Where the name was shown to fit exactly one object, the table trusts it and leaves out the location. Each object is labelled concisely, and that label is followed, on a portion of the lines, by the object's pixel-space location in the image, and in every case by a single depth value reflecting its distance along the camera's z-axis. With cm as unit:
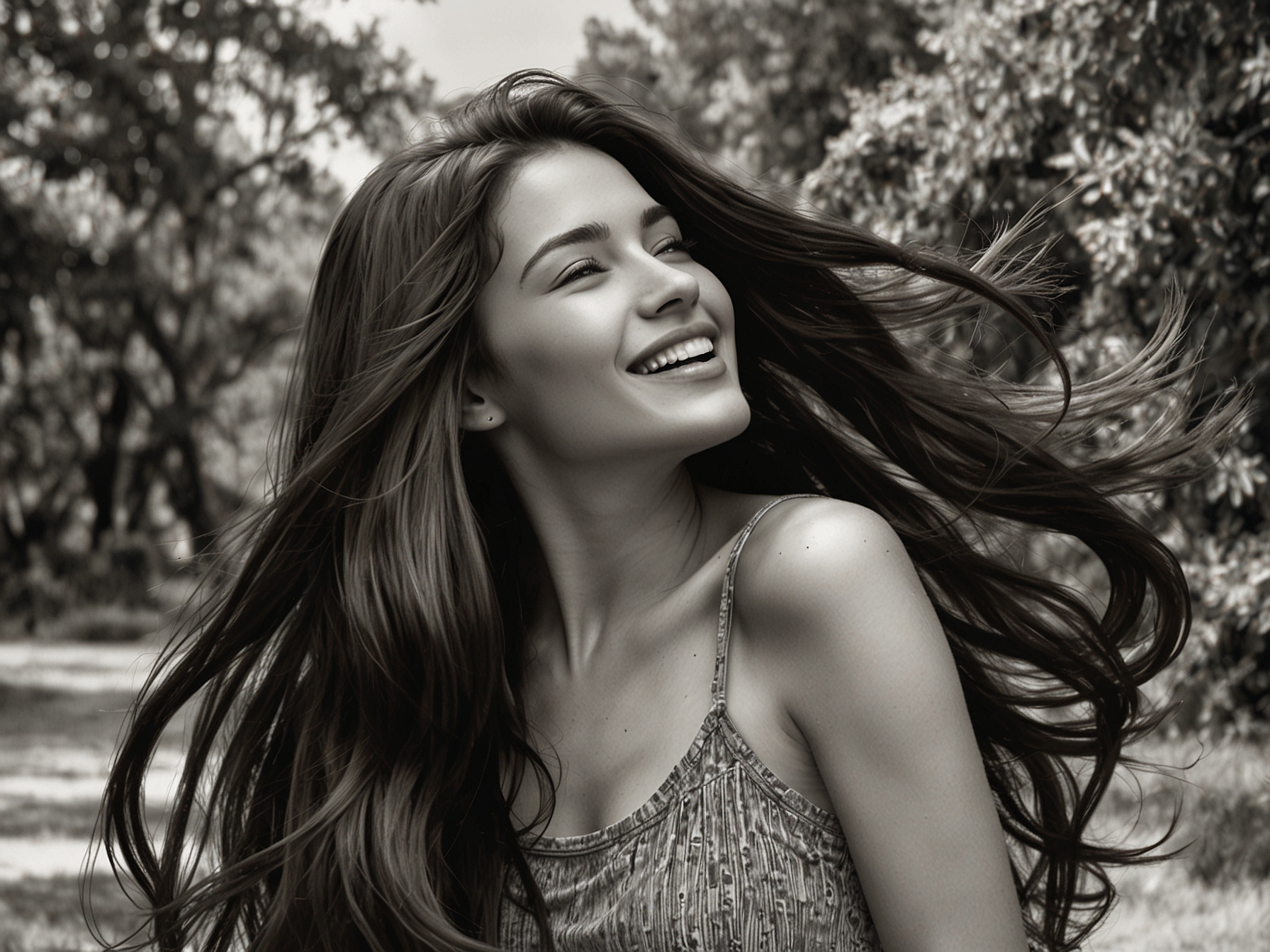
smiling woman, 208
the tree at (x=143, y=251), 1356
